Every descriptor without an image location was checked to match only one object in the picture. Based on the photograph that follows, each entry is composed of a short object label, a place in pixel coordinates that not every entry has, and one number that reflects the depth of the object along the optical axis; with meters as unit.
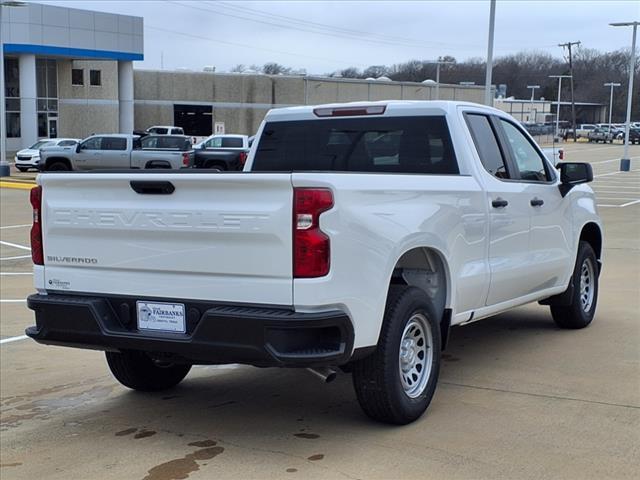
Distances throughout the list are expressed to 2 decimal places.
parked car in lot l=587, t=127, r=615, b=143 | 78.94
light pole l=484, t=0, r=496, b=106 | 26.88
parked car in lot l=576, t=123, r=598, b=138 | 85.79
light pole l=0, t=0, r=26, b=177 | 33.59
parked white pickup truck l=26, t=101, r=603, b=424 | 4.29
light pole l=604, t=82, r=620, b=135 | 81.39
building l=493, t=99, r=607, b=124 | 86.36
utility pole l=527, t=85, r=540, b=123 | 84.92
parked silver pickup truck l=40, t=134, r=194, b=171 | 32.35
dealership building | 50.75
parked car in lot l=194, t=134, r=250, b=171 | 32.19
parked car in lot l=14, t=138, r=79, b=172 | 38.62
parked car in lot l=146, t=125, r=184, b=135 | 48.83
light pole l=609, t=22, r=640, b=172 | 37.03
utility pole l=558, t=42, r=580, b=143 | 78.94
